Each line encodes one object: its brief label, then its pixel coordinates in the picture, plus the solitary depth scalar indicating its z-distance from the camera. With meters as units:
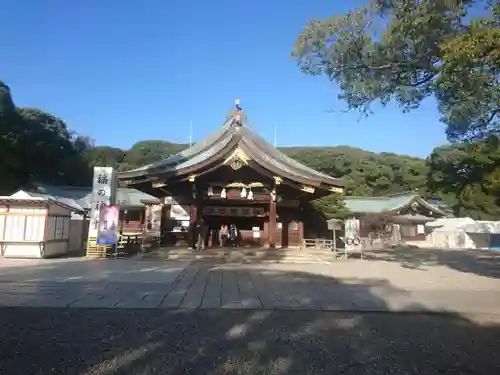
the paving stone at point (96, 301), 7.72
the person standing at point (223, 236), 21.42
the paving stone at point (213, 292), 8.09
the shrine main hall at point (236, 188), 18.64
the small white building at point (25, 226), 16.61
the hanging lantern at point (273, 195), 19.57
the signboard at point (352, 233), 21.14
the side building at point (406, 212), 39.25
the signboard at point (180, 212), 21.98
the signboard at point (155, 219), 21.75
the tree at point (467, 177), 20.87
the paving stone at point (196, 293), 8.04
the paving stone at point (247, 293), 8.07
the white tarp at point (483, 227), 38.97
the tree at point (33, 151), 35.56
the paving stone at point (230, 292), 8.23
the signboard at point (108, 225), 16.69
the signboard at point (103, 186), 17.66
